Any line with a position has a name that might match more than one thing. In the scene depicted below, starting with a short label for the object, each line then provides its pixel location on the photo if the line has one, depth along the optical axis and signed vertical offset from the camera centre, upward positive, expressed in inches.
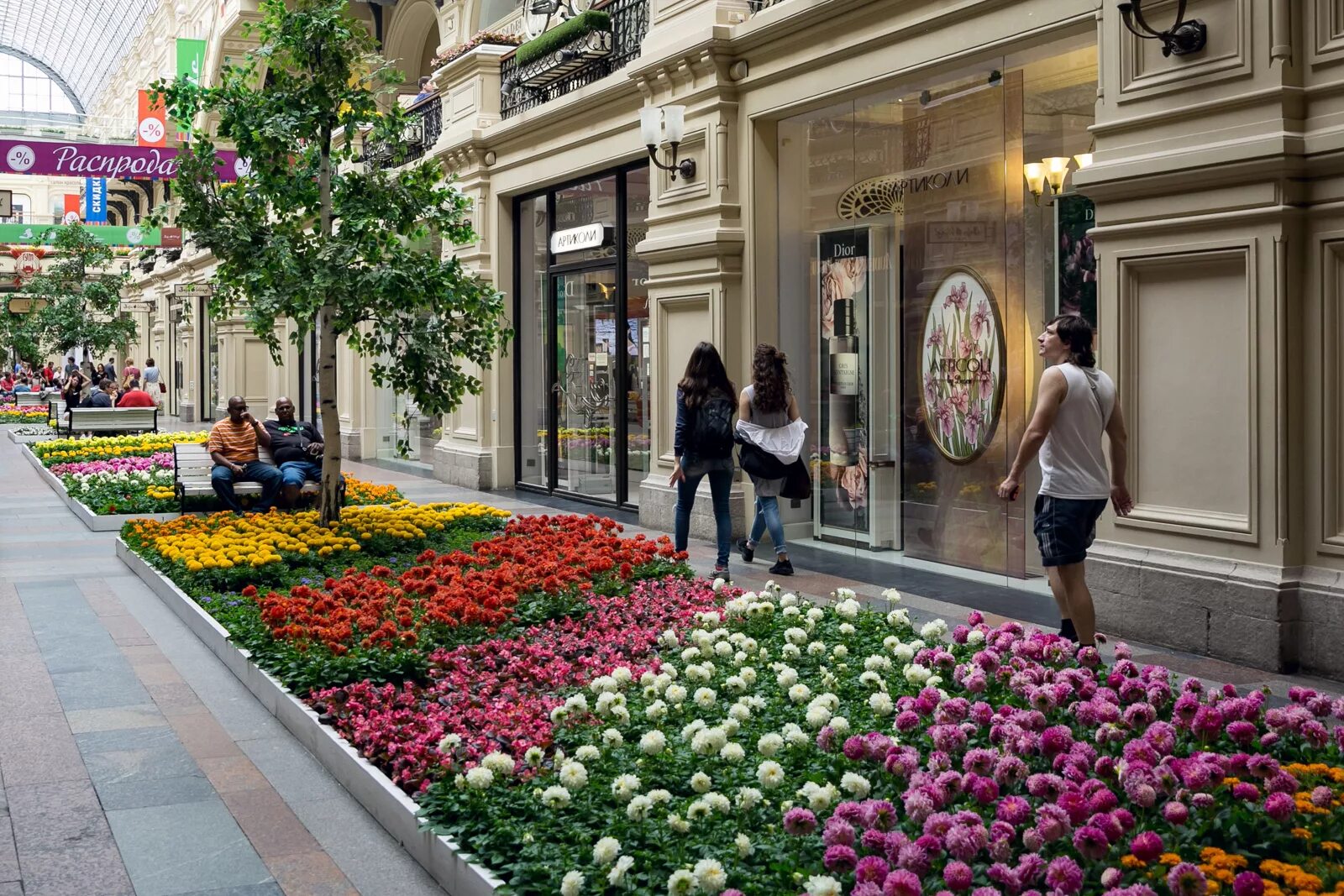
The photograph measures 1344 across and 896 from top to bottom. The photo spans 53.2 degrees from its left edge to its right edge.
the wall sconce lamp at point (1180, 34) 292.4 +78.9
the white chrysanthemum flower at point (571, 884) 145.9 -52.4
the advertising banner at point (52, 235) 1758.9 +256.8
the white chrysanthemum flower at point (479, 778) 181.6 -50.8
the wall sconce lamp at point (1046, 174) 379.9 +63.4
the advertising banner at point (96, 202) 1964.8 +302.8
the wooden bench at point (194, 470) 559.2 -26.7
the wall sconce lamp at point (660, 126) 503.5 +103.5
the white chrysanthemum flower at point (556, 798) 172.4 -50.7
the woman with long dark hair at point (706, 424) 401.7 -7.0
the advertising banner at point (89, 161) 1092.5 +210.6
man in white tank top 267.6 -13.0
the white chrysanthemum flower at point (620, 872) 145.7 -51.1
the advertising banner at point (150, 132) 1239.5 +256.5
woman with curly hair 412.8 -6.4
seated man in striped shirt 534.3 -20.3
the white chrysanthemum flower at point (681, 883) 140.9 -50.9
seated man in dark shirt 545.3 -17.3
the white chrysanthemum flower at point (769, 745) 177.5 -45.7
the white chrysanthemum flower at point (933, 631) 233.5 -40.7
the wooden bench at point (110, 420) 1079.6 -8.6
